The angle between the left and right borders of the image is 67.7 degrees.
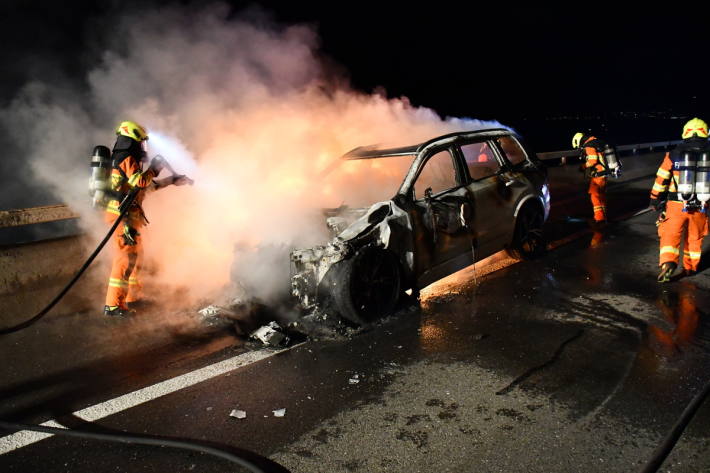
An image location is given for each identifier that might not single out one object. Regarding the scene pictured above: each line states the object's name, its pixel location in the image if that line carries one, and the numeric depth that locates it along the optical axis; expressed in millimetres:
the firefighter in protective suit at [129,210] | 5465
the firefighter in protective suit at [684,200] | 5738
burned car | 4801
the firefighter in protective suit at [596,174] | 8945
